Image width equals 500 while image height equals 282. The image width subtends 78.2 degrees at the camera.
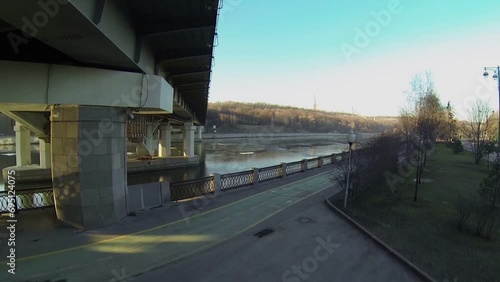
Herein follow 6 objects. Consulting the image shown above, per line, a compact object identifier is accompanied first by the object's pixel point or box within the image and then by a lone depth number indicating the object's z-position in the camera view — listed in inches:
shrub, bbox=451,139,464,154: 1610.5
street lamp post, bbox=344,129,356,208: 492.8
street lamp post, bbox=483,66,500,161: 753.9
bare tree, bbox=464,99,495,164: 1253.1
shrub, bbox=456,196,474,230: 386.3
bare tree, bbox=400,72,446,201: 761.0
